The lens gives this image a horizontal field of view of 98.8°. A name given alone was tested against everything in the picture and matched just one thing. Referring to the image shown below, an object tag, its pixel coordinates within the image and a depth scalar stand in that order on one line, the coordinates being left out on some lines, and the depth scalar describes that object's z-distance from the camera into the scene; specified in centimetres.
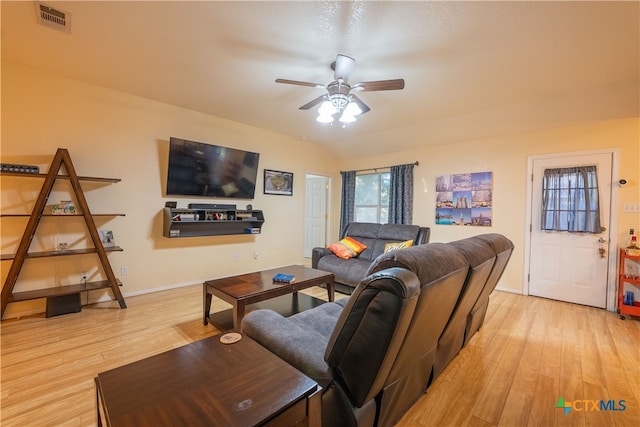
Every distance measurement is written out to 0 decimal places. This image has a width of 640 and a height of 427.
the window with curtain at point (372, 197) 543
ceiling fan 229
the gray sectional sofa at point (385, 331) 104
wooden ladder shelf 260
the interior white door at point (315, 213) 631
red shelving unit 296
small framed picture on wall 491
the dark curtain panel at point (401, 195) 491
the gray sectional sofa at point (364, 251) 365
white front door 329
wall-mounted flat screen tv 374
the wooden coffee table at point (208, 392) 79
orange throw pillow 403
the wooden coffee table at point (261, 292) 235
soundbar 401
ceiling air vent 197
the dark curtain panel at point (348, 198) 578
